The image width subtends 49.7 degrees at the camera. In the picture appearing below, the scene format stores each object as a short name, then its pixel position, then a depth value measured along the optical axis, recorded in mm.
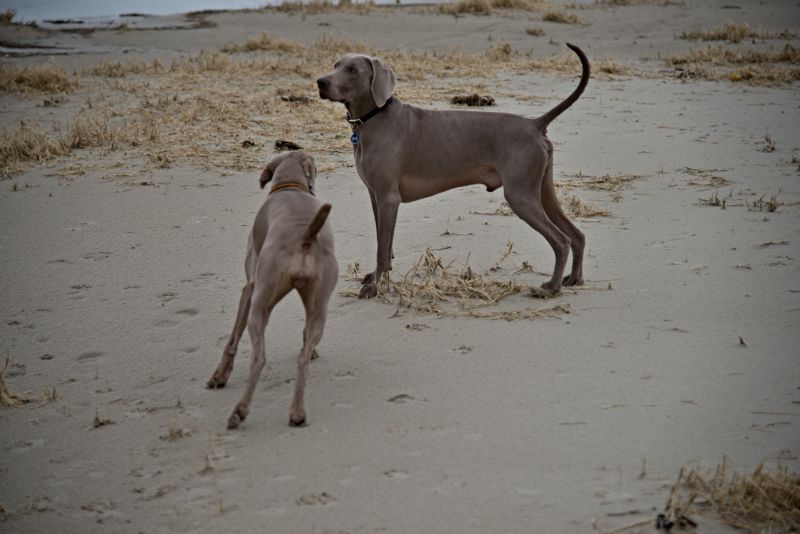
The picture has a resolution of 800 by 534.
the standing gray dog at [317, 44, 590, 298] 5484
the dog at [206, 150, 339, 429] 3764
